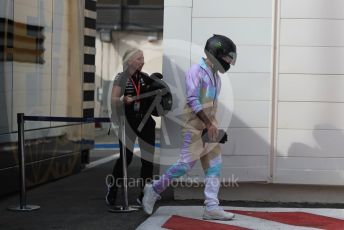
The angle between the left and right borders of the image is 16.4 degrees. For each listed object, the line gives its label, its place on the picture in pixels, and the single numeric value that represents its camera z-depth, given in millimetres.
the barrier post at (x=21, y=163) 13310
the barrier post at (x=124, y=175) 12795
